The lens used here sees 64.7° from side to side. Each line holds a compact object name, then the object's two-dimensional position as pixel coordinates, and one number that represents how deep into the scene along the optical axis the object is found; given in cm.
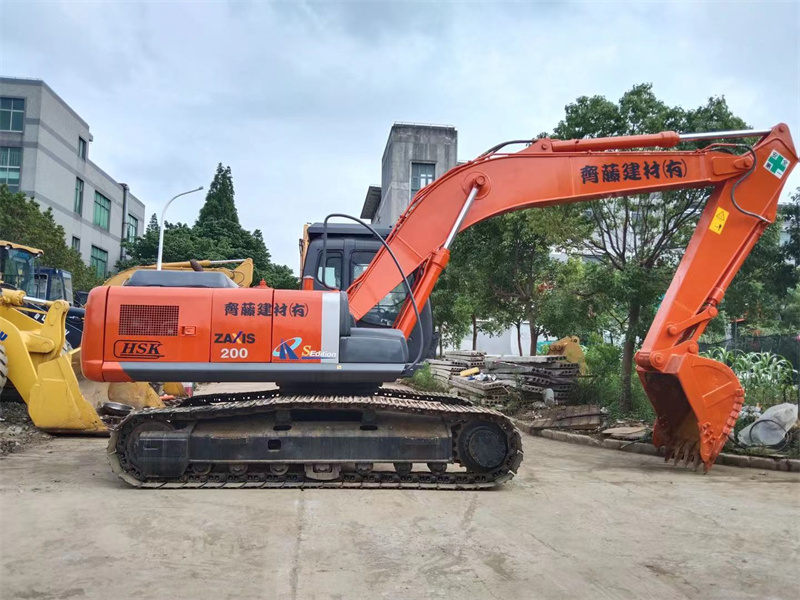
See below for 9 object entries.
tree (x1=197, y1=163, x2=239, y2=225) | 4553
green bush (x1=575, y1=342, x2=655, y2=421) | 1126
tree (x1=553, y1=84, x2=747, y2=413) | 1015
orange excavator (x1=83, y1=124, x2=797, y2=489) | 607
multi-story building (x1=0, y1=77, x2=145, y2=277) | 3241
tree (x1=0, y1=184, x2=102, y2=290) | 2273
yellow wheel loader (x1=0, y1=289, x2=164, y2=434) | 845
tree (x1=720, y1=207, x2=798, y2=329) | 1012
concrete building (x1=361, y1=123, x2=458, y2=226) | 3931
